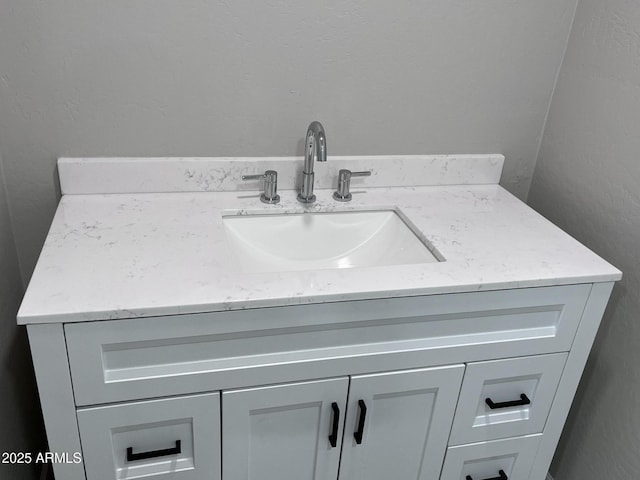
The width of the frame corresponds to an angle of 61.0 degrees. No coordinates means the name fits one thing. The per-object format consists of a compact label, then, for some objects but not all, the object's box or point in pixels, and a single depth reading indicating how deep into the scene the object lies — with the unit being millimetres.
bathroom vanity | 999
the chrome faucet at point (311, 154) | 1256
